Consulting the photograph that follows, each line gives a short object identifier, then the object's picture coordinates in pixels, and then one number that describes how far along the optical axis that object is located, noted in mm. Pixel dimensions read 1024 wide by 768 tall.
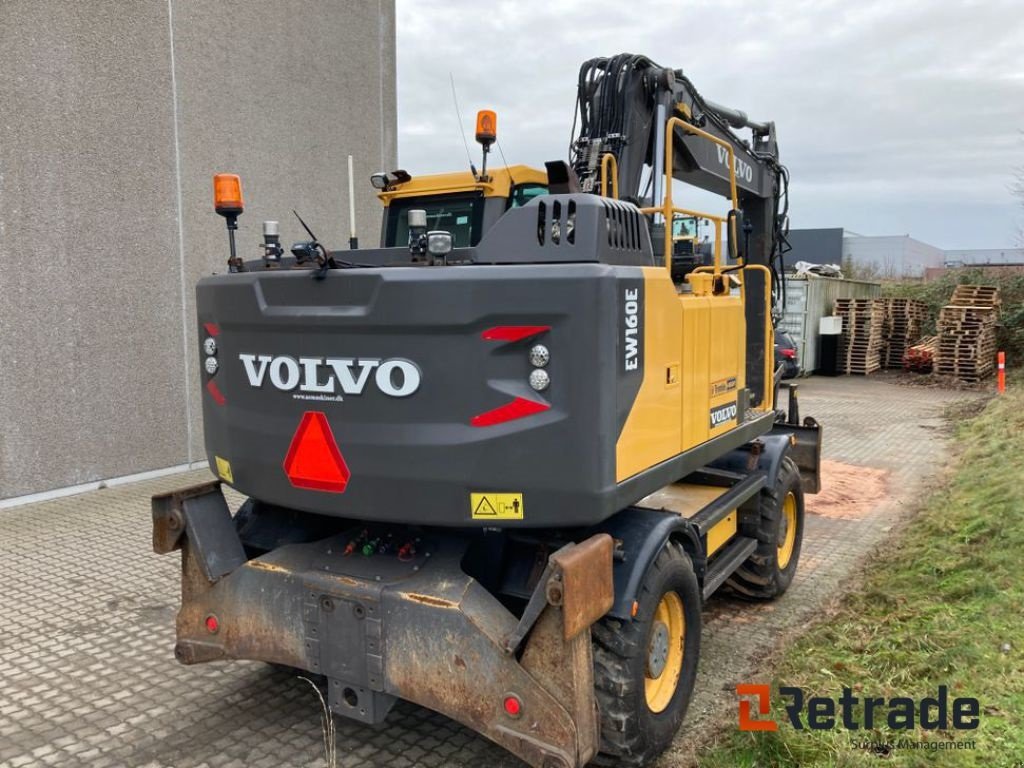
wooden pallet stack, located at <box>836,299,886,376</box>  20203
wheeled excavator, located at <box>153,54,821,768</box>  3062
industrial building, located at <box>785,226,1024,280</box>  46469
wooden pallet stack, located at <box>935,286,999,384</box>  18109
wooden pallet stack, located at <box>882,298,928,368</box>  20984
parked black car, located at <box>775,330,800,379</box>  12752
